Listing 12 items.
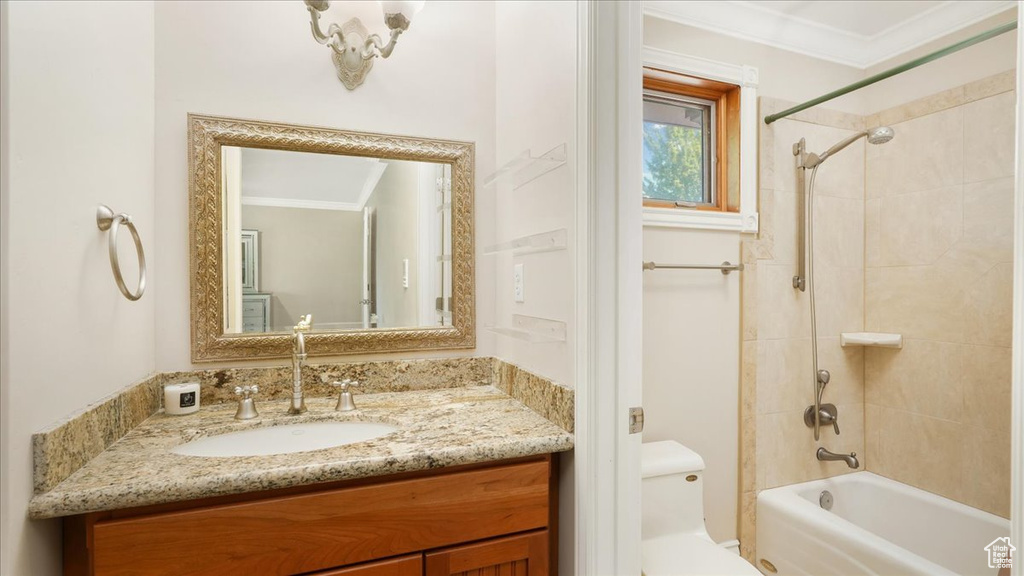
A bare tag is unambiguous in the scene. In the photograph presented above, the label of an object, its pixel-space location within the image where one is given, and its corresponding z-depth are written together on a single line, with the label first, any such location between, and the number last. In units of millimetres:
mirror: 1425
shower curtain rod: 1534
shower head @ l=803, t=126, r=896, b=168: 1855
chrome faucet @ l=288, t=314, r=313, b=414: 1347
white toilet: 1613
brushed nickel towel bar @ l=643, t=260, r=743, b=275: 1889
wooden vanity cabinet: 876
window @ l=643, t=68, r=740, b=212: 2029
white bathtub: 1621
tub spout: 2154
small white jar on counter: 1312
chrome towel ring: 1020
